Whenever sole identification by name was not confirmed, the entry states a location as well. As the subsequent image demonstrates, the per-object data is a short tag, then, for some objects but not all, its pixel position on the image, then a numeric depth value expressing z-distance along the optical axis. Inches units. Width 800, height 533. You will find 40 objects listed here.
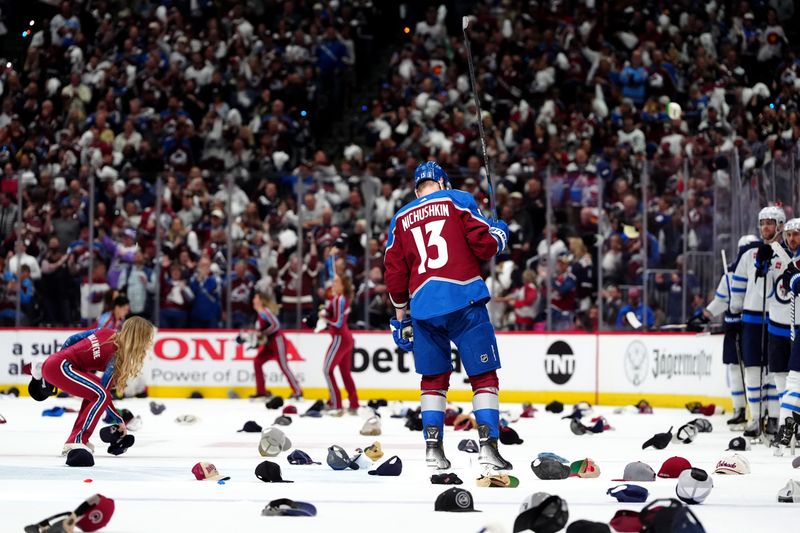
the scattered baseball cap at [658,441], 796.0
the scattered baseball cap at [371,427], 903.7
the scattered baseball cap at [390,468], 626.5
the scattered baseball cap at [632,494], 514.5
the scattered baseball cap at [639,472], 602.5
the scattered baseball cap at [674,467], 619.5
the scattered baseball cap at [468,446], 759.7
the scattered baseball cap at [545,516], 415.5
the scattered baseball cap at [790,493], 520.4
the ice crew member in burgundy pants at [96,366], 739.4
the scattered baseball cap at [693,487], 512.4
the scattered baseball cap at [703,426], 954.7
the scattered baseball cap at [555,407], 1193.4
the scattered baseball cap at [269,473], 584.4
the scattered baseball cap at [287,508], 473.4
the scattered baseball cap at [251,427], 938.1
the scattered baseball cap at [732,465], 637.9
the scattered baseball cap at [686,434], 842.8
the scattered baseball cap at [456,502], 482.3
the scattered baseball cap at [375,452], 701.9
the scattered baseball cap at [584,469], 621.0
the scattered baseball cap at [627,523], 429.1
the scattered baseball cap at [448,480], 588.7
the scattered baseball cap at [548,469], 606.9
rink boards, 1280.8
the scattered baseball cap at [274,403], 1224.8
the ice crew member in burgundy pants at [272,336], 1336.1
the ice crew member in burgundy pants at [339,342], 1142.3
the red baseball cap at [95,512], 420.8
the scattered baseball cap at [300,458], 681.6
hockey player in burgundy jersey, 624.7
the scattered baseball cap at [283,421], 983.6
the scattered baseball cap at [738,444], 808.3
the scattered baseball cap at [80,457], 662.5
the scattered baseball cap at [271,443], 729.0
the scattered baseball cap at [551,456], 620.7
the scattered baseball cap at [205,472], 594.5
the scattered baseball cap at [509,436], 831.7
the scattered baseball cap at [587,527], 402.9
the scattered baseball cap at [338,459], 651.5
